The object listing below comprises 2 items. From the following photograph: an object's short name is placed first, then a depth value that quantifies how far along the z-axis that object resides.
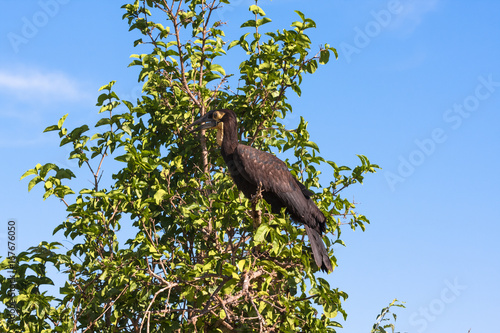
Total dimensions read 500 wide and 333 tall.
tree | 9.95
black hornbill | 12.05
